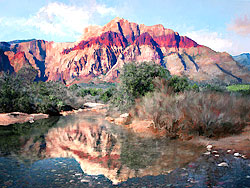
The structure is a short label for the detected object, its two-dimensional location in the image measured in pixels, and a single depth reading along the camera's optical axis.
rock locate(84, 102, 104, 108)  52.40
